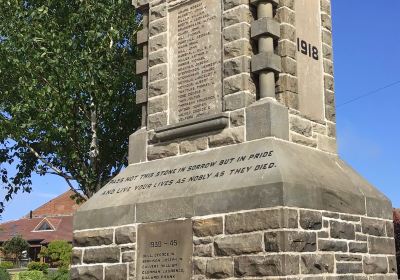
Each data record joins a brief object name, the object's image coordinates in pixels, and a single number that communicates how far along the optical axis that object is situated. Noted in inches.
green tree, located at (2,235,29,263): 1979.6
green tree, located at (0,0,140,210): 557.3
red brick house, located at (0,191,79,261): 2101.4
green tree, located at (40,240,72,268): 1535.4
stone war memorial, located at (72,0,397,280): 245.0
